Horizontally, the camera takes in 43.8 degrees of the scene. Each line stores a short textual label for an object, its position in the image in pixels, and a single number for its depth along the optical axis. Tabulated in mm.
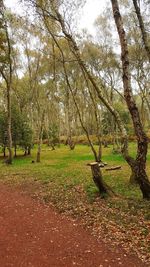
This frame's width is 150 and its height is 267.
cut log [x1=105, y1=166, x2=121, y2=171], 13599
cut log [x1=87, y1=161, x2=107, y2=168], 14866
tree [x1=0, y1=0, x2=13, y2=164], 16246
